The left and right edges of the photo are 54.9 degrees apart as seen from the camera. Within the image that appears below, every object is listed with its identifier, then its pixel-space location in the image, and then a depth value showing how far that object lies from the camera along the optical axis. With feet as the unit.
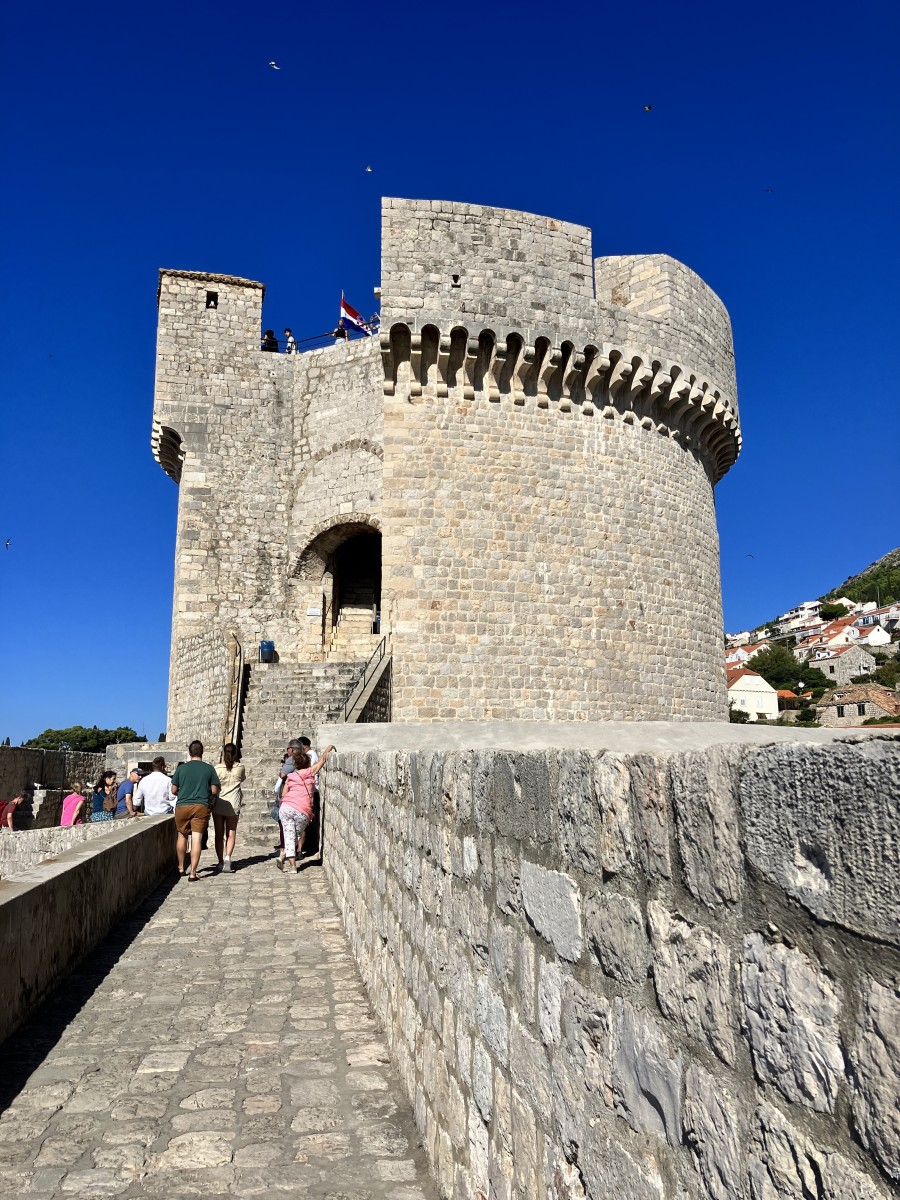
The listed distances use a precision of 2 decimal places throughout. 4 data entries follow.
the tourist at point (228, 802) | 27.12
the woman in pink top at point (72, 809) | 40.79
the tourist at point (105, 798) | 37.19
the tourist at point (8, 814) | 45.11
